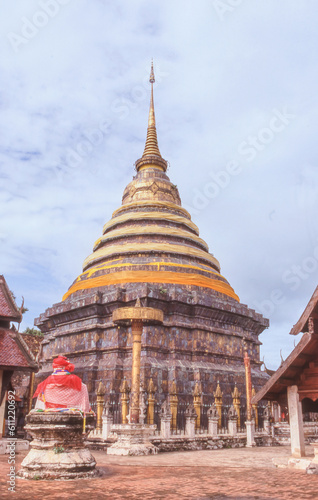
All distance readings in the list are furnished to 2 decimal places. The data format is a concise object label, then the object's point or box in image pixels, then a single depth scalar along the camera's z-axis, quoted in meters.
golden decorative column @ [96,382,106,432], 18.79
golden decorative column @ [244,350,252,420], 21.28
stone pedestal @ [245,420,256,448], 19.38
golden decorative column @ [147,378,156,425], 17.86
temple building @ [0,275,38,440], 15.81
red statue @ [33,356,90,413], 9.79
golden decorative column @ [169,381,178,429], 18.58
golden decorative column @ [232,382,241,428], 20.42
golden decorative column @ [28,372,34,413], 19.02
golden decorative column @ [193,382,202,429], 19.00
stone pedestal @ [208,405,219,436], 18.39
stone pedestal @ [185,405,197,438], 17.39
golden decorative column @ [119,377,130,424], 17.31
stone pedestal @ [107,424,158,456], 14.84
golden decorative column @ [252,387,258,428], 22.26
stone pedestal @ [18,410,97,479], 8.90
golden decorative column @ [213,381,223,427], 19.81
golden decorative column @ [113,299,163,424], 15.84
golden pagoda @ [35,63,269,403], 22.05
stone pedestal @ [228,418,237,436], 19.35
